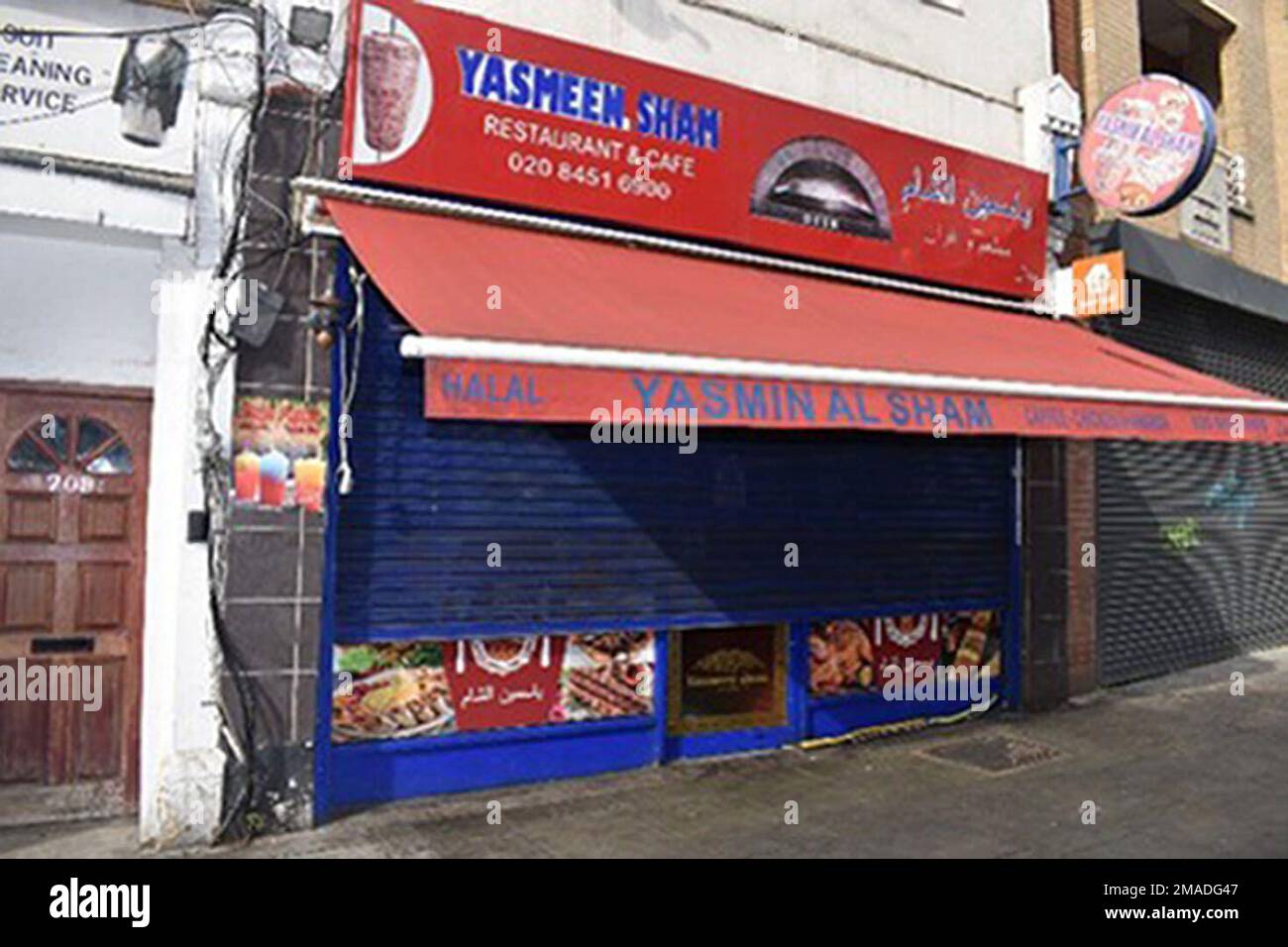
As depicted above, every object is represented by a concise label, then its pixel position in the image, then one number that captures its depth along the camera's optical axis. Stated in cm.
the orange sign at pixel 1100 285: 815
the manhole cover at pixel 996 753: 662
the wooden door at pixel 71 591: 522
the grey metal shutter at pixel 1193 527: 930
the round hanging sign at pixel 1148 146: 736
